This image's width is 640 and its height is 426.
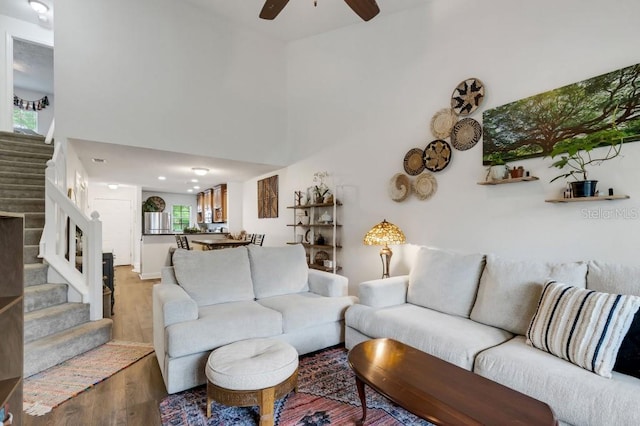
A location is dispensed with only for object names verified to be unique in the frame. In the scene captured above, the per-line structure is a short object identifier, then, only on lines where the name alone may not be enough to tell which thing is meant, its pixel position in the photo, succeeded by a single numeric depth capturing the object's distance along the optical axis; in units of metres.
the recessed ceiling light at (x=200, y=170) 5.42
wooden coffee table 1.16
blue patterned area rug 1.79
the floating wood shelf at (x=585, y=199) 2.01
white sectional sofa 1.40
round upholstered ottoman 1.66
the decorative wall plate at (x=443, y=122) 3.04
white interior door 8.20
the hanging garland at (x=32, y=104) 6.57
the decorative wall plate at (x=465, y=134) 2.84
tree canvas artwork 2.02
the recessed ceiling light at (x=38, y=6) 4.78
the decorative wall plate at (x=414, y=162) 3.30
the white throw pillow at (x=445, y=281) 2.42
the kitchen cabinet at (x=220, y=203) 7.49
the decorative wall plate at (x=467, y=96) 2.82
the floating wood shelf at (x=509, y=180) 2.42
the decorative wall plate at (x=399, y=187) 3.42
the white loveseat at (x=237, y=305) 2.09
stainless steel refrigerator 8.36
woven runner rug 2.00
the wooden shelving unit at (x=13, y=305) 1.27
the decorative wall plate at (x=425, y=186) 3.19
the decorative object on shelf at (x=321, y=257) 4.47
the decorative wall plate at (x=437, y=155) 3.06
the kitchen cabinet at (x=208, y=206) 8.47
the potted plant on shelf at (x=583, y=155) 2.03
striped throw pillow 1.51
